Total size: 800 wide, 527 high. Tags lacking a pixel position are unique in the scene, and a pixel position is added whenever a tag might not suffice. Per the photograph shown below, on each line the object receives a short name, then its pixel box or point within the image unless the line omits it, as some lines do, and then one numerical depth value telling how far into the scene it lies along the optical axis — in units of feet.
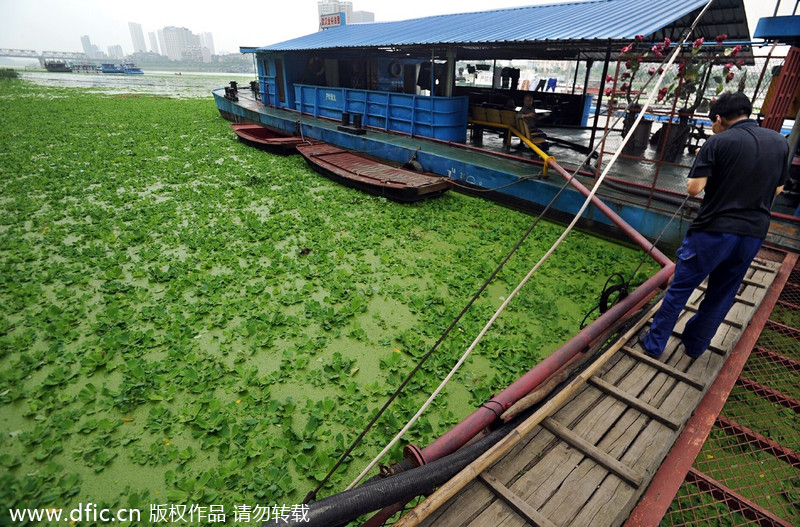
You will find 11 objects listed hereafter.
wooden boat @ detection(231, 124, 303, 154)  42.22
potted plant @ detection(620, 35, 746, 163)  18.89
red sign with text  76.88
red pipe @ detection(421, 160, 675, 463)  8.30
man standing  9.76
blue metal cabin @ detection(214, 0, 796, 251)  26.45
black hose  5.93
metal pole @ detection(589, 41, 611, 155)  27.85
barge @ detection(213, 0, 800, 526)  7.93
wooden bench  32.50
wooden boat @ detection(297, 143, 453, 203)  28.86
